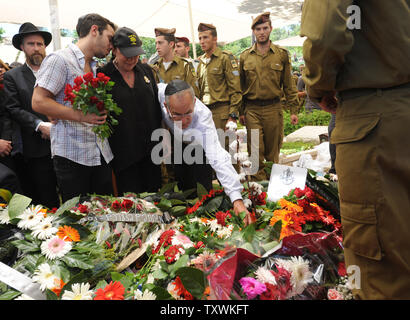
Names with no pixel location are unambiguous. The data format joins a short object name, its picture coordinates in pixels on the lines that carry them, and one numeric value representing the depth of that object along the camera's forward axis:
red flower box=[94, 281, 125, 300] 1.28
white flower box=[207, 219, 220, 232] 1.95
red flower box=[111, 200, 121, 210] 2.08
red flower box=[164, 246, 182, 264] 1.58
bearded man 3.25
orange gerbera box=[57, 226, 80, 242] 1.68
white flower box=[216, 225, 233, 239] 1.84
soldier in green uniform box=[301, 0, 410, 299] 1.22
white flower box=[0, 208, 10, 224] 1.75
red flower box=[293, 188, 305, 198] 2.09
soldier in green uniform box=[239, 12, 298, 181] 4.68
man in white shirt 2.42
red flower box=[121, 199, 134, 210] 2.09
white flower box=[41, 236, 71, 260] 1.57
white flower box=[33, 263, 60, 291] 1.40
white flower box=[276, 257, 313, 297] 1.21
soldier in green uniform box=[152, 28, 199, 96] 5.14
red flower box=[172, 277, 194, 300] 1.32
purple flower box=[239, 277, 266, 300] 1.14
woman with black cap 2.69
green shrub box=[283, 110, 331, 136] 9.76
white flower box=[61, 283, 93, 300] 1.32
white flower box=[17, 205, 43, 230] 1.73
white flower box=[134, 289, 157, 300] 1.32
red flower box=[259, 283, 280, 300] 1.16
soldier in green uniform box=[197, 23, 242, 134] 4.89
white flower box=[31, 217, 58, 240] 1.68
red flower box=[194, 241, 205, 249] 1.69
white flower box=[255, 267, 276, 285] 1.17
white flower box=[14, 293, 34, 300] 1.34
